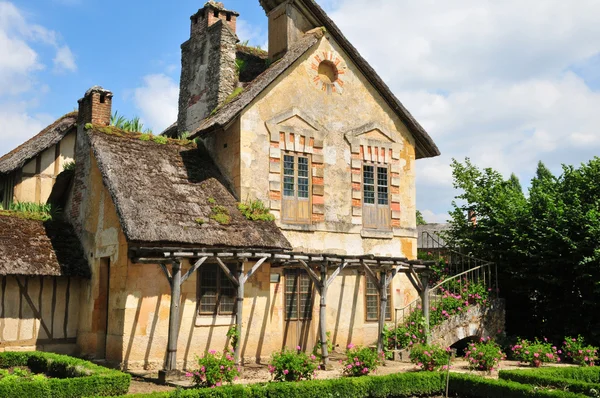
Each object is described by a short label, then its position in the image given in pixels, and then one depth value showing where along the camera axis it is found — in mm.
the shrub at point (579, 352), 16844
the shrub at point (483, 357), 14883
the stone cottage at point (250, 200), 14828
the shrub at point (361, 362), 13227
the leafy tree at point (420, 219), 50262
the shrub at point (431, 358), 14516
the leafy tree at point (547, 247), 18688
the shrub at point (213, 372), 11703
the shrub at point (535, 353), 16422
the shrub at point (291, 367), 12307
